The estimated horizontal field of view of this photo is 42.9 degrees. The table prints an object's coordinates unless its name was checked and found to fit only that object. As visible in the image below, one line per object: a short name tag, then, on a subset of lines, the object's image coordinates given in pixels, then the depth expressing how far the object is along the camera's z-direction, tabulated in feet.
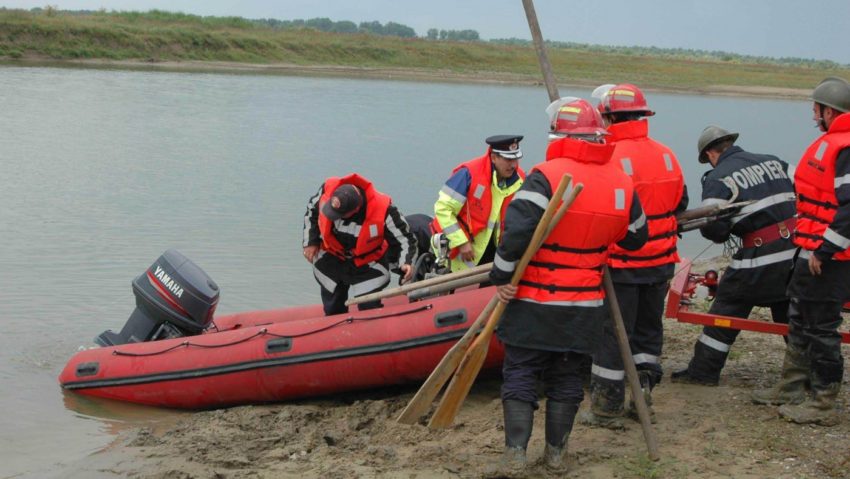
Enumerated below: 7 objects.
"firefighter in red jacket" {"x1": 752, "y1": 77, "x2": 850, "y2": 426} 15.29
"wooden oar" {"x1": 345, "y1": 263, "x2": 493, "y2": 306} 15.08
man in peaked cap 18.85
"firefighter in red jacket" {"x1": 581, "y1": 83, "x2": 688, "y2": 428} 15.76
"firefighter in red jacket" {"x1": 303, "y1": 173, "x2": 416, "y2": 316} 19.94
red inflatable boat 18.19
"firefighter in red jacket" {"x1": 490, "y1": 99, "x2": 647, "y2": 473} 13.42
